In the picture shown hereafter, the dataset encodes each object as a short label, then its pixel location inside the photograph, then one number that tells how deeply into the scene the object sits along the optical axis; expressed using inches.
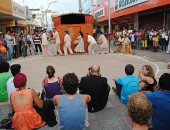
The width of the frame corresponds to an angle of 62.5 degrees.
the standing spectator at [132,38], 427.5
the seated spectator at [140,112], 55.2
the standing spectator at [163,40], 370.1
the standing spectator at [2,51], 297.3
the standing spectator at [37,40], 412.6
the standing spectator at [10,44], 326.0
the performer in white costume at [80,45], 376.2
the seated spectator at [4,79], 132.8
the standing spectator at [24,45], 369.9
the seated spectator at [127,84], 123.1
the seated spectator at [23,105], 93.6
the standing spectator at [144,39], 400.8
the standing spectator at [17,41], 361.7
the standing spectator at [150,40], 386.9
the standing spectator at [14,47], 346.0
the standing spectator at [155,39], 368.7
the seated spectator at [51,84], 119.9
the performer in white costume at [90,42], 372.7
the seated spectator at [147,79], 117.1
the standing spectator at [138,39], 409.8
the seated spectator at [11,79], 125.4
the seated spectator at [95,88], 112.6
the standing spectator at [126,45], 366.8
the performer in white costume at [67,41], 366.2
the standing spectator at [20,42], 370.4
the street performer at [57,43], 370.6
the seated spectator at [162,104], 76.9
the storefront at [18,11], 484.0
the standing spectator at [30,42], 404.3
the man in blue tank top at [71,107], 81.5
